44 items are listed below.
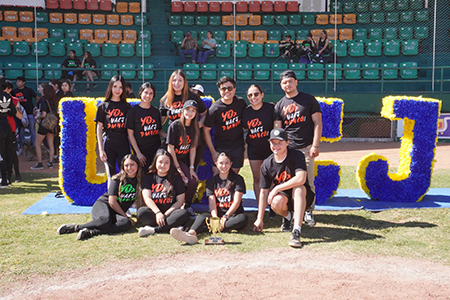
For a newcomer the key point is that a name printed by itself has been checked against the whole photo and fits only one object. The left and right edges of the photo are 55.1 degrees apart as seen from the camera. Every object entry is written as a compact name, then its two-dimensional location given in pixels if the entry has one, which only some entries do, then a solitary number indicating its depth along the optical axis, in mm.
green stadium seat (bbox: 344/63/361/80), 14414
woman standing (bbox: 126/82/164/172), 5168
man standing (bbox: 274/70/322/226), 4992
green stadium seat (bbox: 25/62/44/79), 14041
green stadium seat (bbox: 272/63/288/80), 14152
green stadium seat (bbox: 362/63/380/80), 14562
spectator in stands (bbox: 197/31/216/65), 15172
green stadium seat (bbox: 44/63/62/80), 14125
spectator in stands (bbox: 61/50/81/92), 13273
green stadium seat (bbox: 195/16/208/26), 17628
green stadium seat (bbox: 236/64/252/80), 14727
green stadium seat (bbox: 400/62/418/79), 14438
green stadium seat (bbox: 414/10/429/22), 16500
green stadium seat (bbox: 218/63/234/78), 14140
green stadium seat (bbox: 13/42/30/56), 15164
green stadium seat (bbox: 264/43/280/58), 15781
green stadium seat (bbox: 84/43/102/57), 15516
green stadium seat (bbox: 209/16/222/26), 17562
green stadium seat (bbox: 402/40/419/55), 15469
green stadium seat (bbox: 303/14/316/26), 17391
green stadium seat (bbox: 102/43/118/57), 15594
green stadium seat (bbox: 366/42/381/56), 15598
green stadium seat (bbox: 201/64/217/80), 14383
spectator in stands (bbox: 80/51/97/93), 13312
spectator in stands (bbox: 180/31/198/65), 15234
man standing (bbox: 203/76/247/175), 5188
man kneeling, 4488
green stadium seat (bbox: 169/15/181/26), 17562
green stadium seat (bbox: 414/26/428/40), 15966
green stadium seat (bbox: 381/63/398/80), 14375
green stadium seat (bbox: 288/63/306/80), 14141
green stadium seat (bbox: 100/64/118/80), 14245
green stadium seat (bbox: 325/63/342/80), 14062
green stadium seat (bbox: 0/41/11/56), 15102
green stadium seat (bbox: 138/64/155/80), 14719
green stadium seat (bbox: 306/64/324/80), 14211
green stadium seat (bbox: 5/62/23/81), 13820
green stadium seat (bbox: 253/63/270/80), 14812
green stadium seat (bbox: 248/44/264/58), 15859
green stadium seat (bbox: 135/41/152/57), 15609
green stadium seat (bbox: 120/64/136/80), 14633
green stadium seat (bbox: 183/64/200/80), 14477
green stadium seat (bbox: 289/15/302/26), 17484
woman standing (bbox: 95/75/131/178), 5309
